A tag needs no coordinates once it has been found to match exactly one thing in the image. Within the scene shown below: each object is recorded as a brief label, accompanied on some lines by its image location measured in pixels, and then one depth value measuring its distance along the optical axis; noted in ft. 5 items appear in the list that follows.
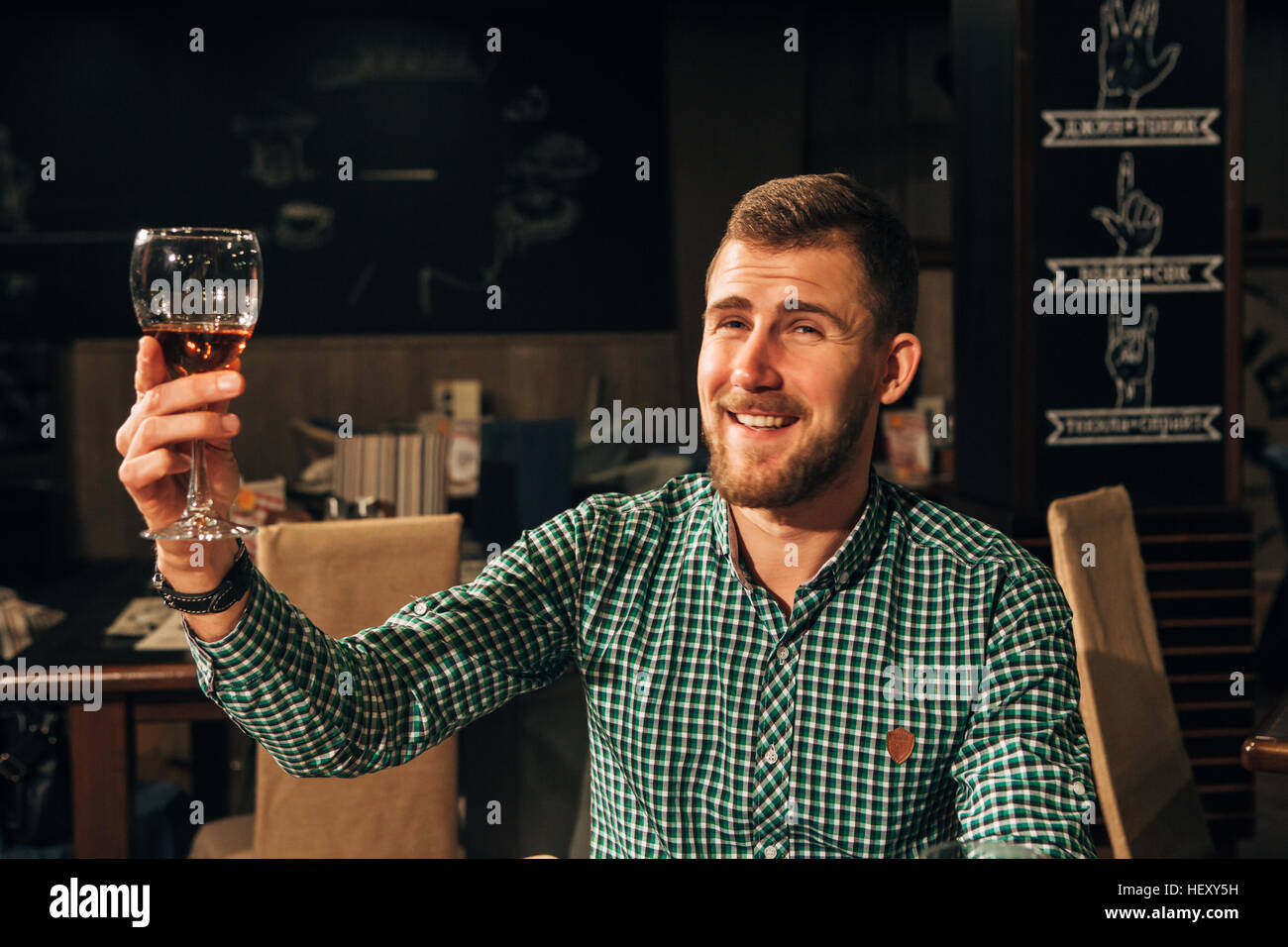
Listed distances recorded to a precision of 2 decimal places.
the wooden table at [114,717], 7.27
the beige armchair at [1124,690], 6.11
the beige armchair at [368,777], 7.06
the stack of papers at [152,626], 7.86
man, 3.90
